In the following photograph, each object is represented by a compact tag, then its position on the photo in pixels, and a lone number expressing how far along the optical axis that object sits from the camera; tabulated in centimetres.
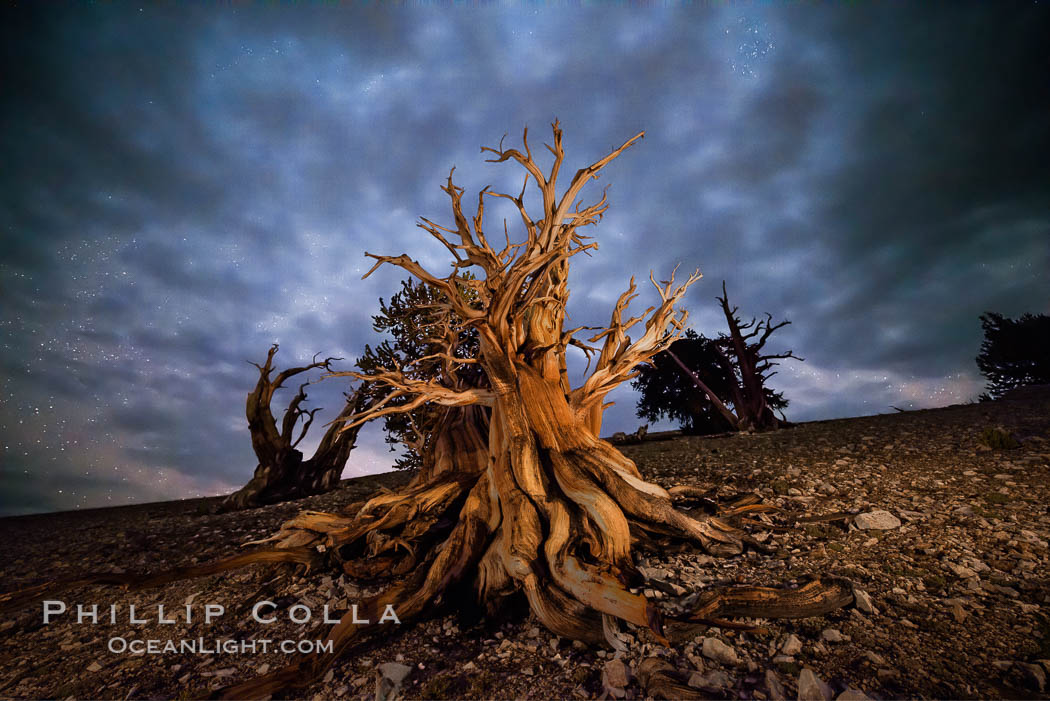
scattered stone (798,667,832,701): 243
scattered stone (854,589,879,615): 327
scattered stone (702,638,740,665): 287
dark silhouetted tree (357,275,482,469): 795
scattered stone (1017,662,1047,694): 238
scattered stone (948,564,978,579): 367
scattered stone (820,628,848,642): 295
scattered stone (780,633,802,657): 289
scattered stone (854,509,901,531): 479
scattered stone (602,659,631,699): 275
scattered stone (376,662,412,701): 300
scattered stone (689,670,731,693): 263
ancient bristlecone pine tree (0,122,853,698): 359
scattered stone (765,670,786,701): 249
